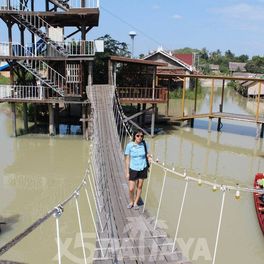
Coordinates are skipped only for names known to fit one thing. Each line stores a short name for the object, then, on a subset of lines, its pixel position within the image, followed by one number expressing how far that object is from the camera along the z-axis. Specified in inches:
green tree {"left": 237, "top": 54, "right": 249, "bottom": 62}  3762.8
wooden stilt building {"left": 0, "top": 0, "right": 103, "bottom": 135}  602.2
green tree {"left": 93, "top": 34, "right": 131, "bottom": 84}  797.9
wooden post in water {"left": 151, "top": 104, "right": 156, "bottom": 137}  665.0
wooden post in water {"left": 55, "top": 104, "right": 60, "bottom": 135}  676.4
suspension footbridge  186.7
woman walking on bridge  235.6
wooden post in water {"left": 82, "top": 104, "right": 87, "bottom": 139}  626.5
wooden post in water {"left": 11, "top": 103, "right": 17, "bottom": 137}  635.6
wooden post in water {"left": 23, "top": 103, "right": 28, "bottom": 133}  666.5
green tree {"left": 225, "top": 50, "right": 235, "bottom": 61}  4048.2
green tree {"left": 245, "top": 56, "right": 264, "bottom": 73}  2876.5
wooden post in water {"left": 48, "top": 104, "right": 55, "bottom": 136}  632.4
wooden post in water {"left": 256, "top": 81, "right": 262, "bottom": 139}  679.1
